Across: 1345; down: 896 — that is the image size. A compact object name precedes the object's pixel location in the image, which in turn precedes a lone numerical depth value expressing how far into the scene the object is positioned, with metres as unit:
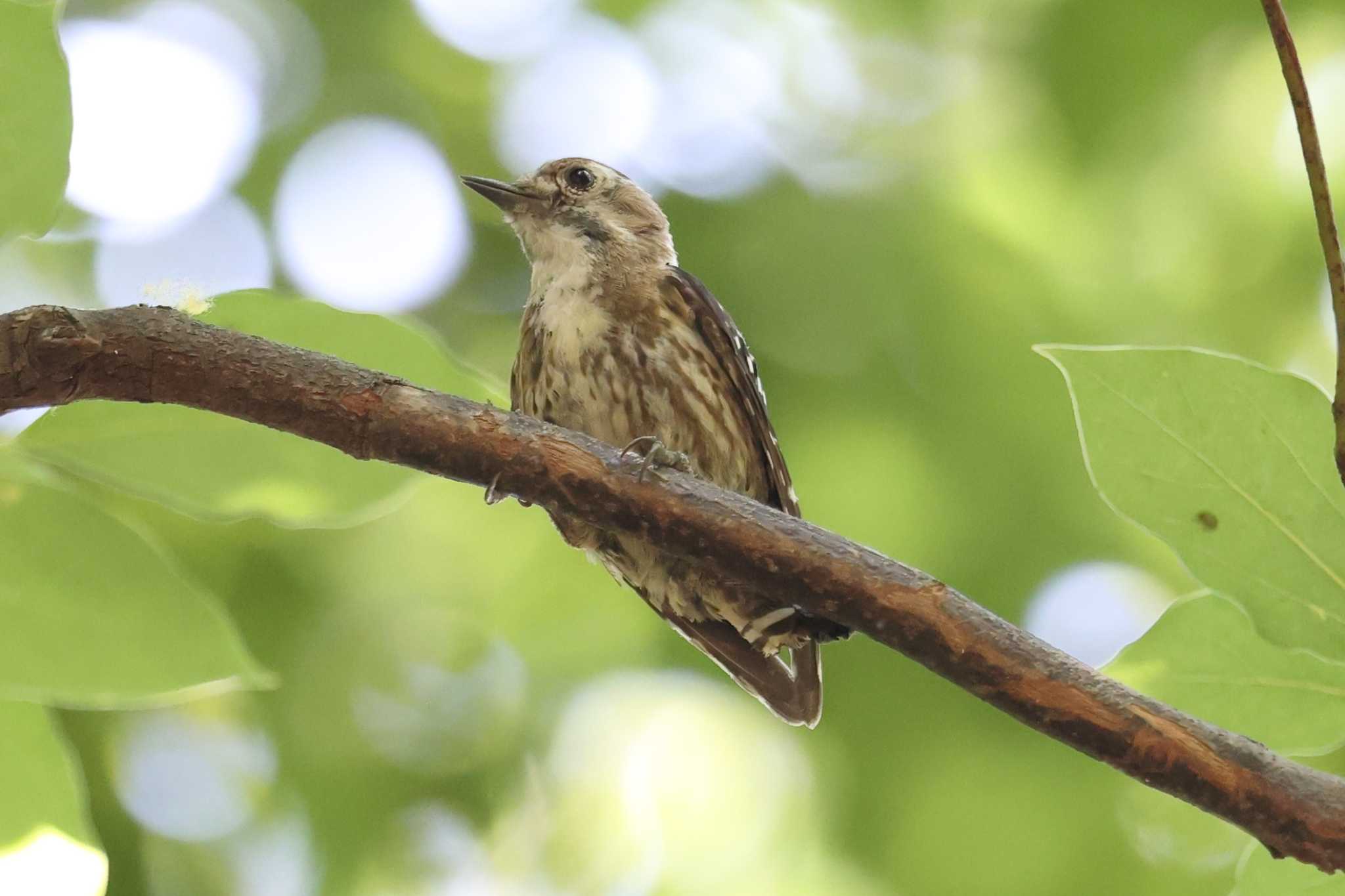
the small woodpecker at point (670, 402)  4.80
